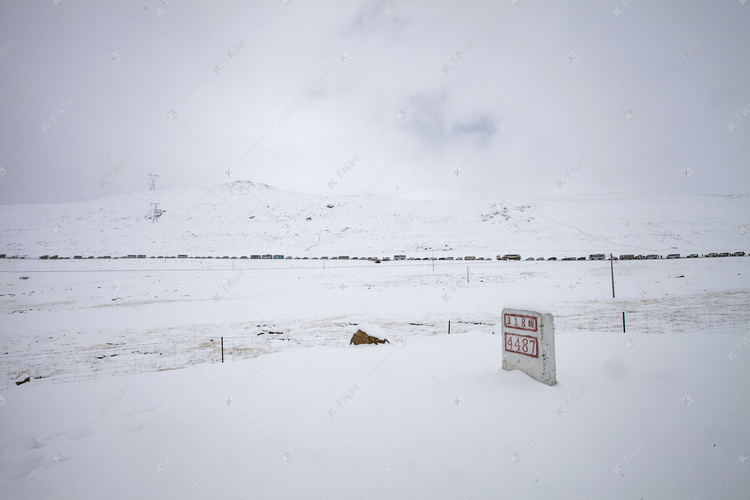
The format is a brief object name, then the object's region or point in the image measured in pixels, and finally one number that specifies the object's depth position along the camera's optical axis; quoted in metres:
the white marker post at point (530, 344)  4.63
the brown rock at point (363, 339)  7.32
